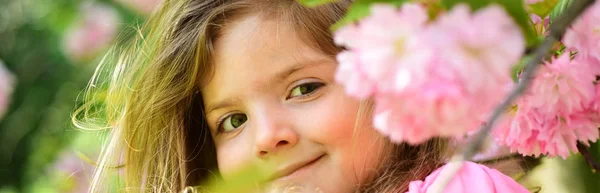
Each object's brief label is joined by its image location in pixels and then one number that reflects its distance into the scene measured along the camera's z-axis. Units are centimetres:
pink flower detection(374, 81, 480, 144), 63
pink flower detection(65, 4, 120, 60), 183
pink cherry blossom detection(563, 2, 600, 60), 80
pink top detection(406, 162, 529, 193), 95
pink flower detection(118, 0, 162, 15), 153
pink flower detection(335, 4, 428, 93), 63
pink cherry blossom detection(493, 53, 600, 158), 85
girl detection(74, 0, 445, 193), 102
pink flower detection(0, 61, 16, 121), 179
